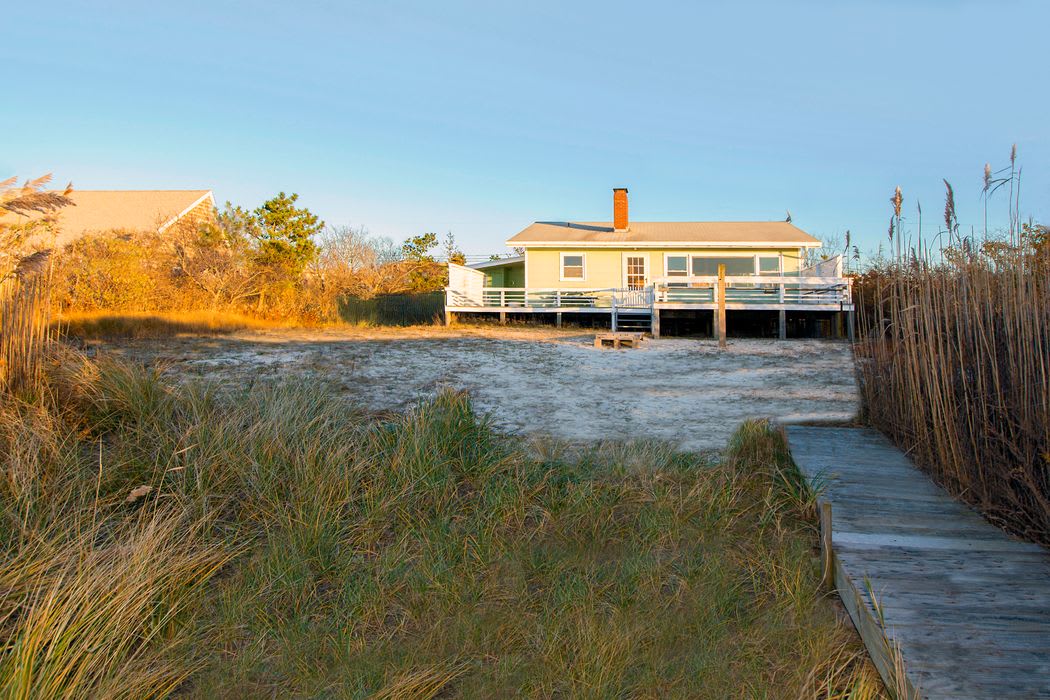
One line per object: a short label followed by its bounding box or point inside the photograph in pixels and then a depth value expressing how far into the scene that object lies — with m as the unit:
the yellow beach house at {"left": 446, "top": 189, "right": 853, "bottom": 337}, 20.03
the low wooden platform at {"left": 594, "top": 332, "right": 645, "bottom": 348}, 13.98
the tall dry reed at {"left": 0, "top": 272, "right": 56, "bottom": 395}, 5.39
